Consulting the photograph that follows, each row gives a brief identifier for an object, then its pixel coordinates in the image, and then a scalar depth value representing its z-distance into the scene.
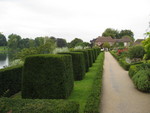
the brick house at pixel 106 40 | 76.00
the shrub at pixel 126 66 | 14.50
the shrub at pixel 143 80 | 7.69
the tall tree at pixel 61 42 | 76.75
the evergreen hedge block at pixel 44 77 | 5.96
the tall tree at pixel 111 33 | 86.61
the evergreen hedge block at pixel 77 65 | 10.05
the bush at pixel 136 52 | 17.82
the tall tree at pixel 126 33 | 91.19
